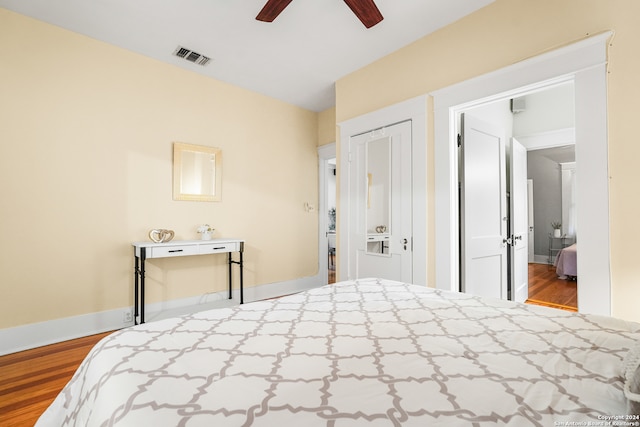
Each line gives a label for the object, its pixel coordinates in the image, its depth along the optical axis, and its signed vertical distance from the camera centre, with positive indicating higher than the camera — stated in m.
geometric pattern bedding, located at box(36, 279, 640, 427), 0.66 -0.44
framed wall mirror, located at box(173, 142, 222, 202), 3.49 +0.55
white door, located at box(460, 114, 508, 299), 2.87 +0.06
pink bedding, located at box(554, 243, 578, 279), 5.13 -0.84
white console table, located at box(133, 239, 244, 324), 2.95 -0.35
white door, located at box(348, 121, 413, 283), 3.01 +0.14
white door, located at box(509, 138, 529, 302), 3.51 -0.09
